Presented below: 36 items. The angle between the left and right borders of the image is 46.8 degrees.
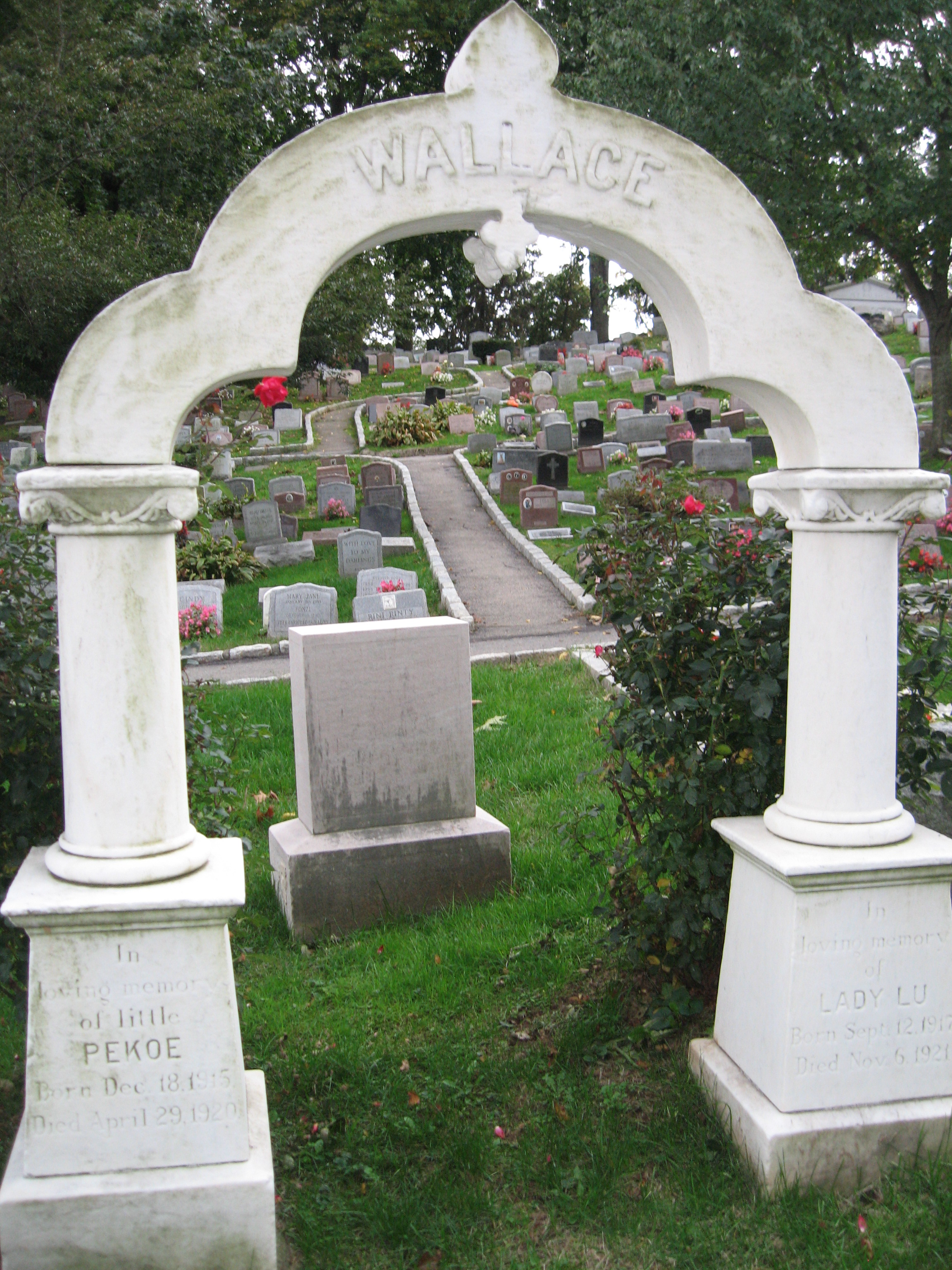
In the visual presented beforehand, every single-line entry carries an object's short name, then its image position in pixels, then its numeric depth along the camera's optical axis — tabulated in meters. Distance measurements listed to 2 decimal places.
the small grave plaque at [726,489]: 16.22
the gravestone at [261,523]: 15.38
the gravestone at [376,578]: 12.17
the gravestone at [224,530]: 14.84
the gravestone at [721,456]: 19.31
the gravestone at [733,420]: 23.22
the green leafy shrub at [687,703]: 3.74
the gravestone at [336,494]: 18.09
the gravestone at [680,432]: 21.64
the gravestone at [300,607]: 11.55
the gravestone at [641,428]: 22.84
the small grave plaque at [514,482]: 18.56
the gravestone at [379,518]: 16.33
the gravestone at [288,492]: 18.31
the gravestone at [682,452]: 19.72
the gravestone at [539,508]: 16.47
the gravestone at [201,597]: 12.02
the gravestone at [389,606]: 11.26
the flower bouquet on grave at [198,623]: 11.59
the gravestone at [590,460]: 20.47
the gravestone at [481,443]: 23.08
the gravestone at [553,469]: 18.97
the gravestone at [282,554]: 14.98
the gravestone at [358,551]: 13.92
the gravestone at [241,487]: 18.23
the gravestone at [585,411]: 25.70
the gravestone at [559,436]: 22.25
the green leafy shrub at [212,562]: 13.86
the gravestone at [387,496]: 17.28
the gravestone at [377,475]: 19.28
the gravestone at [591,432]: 22.17
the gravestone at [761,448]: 20.30
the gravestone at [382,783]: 5.14
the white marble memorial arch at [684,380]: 2.90
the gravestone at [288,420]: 27.55
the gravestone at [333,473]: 19.53
